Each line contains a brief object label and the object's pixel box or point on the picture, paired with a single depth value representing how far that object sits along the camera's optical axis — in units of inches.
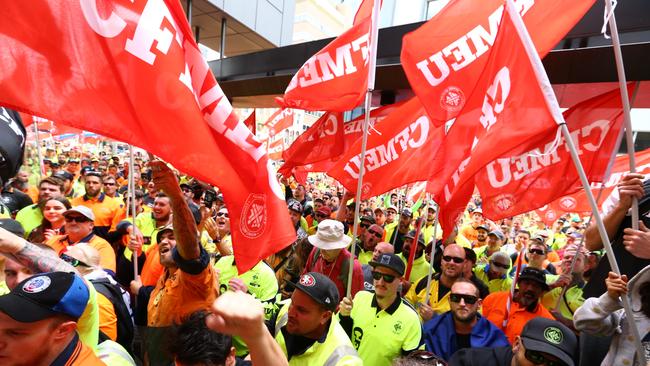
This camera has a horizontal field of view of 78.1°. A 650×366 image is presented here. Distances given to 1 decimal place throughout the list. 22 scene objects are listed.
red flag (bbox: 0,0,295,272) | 70.7
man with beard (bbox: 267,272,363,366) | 96.8
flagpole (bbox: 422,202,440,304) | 144.2
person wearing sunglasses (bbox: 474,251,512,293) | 202.4
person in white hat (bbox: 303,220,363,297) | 170.1
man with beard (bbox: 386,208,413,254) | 278.5
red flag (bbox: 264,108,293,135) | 346.3
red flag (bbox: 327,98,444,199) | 176.9
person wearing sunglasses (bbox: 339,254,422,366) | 120.7
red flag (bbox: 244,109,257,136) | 292.2
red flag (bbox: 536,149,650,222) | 209.8
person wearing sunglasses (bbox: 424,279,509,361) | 128.1
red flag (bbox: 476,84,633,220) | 137.9
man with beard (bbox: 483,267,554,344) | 149.5
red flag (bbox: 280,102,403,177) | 222.7
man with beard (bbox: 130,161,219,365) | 91.5
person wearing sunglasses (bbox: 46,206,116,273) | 157.0
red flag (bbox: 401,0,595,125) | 135.1
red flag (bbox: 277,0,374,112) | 166.1
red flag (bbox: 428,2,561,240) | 94.1
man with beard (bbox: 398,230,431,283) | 215.3
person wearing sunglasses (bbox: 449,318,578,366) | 89.9
